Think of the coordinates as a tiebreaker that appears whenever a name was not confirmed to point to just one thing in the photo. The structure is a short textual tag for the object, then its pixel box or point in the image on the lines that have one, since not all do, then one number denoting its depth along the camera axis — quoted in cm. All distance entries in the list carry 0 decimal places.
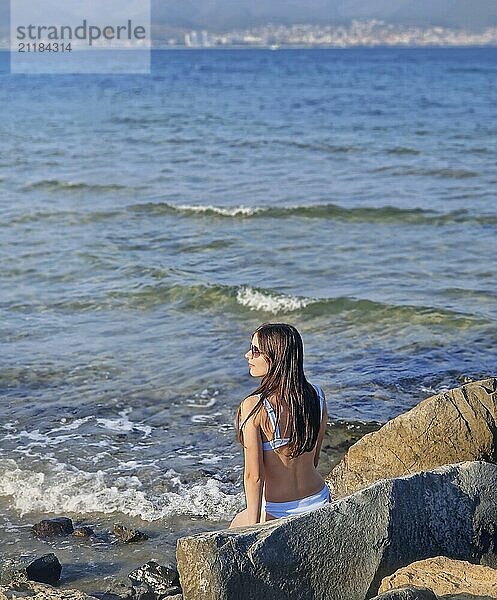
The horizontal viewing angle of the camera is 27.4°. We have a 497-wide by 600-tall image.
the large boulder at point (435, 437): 661
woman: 522
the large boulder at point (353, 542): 461
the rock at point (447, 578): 491
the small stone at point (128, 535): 689
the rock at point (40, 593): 509
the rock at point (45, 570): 613
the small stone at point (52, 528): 700
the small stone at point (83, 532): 697
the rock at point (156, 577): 596
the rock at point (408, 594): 451
